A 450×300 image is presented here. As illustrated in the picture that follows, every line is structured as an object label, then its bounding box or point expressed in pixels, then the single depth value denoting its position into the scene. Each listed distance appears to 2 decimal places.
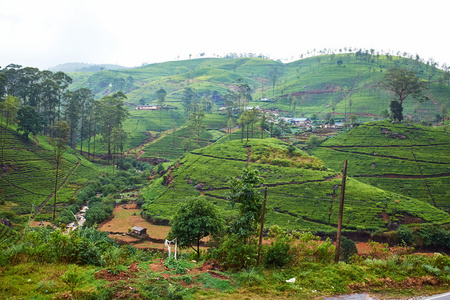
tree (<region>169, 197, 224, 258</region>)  20.36
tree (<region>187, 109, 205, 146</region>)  73.72
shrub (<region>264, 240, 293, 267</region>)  14.36
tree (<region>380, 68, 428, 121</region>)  63.97
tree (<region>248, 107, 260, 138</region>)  66.96
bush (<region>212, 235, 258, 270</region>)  13.95
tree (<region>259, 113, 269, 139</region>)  68.53
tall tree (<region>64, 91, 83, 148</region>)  72.31
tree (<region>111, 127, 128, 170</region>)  64.47
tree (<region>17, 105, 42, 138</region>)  56.35
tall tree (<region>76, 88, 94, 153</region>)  74.69
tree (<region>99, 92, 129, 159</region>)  70.81
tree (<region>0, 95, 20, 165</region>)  52.38
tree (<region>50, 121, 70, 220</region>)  57.69
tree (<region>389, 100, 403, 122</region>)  66.44
